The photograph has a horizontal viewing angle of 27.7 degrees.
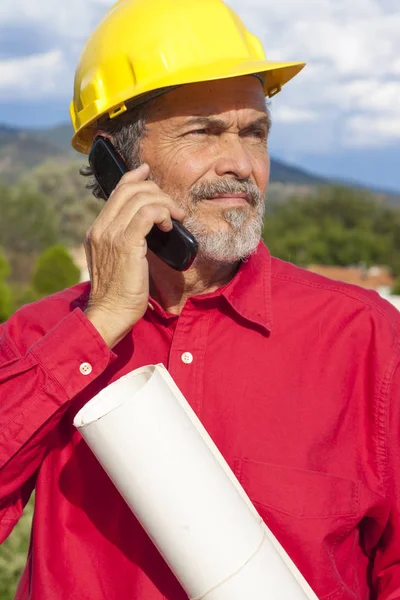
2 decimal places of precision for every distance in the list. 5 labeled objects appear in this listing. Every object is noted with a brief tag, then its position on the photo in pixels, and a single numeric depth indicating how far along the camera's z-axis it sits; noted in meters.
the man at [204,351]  2.15
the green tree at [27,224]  57.06
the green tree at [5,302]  22.00
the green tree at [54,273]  25.41
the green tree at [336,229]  67.62
